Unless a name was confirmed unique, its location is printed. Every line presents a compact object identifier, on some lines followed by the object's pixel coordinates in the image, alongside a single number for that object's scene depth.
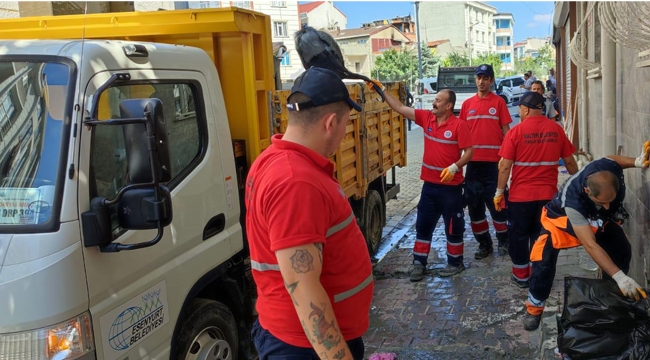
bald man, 3.54
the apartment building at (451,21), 76.50
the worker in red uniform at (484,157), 6.29
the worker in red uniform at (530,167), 5.06
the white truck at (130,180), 2.24
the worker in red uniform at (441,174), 5.67
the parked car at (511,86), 32.05
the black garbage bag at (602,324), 3.18
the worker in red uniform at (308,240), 1.86
